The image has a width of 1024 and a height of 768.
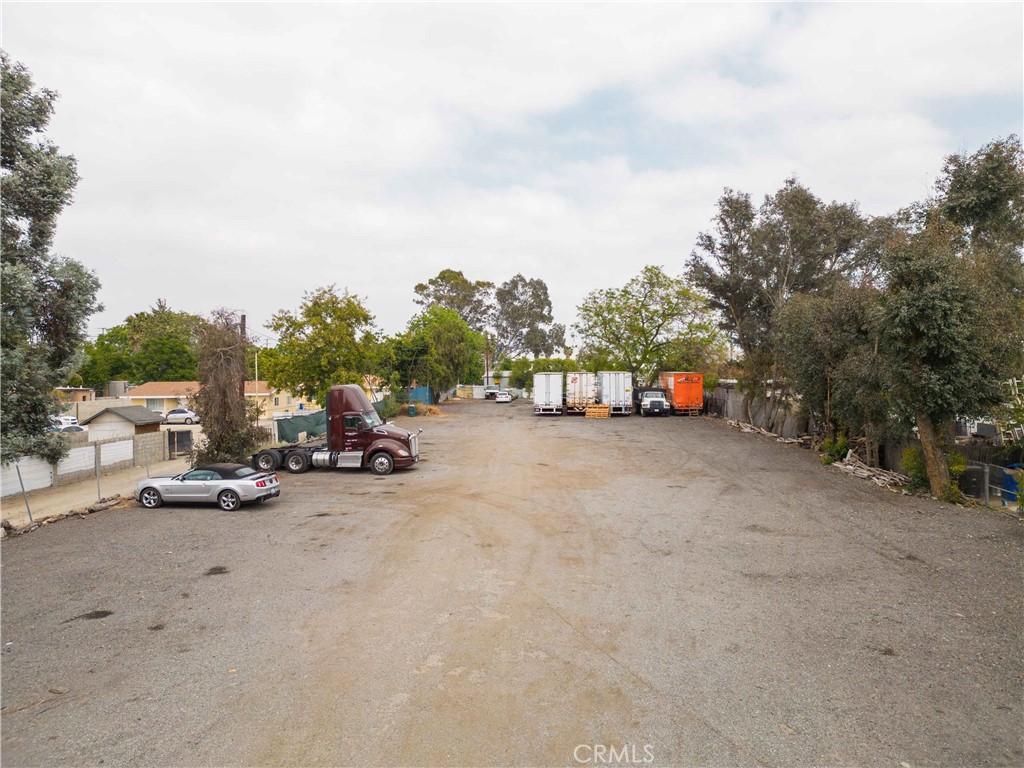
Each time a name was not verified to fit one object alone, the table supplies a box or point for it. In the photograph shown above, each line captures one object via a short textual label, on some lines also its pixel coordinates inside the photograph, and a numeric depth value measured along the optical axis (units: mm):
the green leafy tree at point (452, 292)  83500
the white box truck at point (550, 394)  44531
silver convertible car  15219
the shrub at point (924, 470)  15039
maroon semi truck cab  20953
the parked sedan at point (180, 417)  52500
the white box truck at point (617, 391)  43562
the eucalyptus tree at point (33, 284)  9922
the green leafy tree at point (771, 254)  36938
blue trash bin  14406
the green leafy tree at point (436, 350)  49781
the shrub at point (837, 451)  21658
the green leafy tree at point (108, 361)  65875
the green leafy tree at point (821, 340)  20188
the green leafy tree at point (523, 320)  90875
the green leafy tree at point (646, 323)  49812
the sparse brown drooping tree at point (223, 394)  19297
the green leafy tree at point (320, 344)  30000
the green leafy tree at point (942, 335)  14234
